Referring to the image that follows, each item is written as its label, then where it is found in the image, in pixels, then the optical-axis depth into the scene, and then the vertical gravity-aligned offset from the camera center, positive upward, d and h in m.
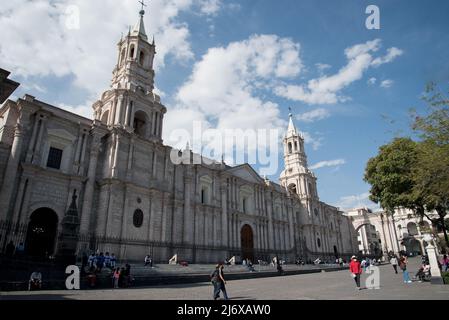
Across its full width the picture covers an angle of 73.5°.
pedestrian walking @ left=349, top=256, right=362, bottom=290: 12.08 -0.42
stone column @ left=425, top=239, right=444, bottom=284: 12.81 -0.37
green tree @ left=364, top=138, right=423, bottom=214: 21.42 +5.92
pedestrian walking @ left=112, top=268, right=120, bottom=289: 13.70 -0.76
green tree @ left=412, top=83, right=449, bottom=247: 12.57 +4.29
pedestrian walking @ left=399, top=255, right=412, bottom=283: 14.07 -0.75
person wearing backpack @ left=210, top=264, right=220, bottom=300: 9.19 -0.70
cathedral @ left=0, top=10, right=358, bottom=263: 19.00 +5.64
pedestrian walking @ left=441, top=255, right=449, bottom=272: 16.88 -0.22
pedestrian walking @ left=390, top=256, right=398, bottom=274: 20.78 -0.26
